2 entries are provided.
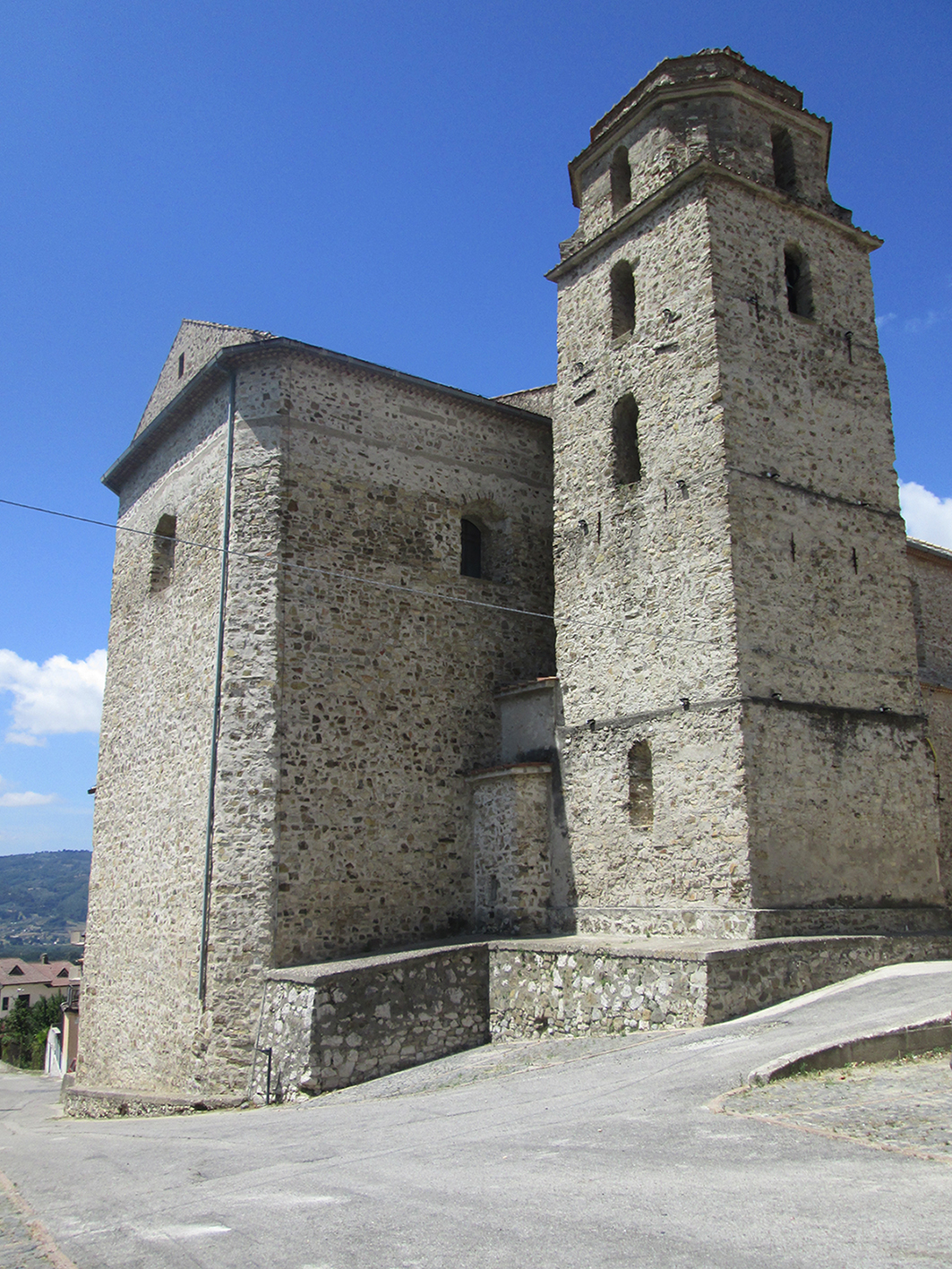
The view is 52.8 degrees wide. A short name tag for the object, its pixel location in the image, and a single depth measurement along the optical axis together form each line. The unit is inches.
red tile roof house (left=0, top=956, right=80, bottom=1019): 2896.2
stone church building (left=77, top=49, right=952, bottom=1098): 474.6
